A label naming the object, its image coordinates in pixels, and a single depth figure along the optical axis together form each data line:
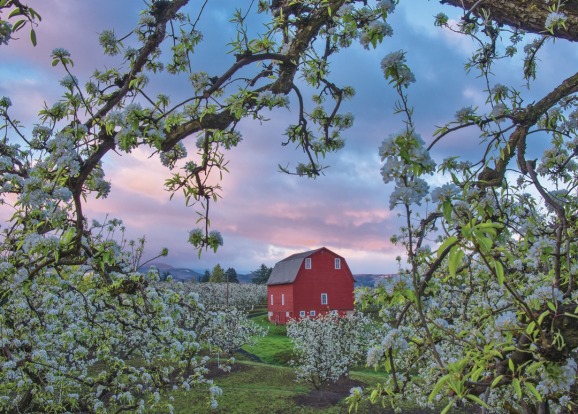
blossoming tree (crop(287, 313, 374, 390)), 15.77
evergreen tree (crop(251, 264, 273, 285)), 65.56
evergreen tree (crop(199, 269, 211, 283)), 74.69
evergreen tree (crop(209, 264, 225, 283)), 57.16
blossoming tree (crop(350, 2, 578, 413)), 2.00
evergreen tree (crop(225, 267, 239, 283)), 68.56
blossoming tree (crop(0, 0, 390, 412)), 3.34
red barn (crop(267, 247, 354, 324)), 40.12
